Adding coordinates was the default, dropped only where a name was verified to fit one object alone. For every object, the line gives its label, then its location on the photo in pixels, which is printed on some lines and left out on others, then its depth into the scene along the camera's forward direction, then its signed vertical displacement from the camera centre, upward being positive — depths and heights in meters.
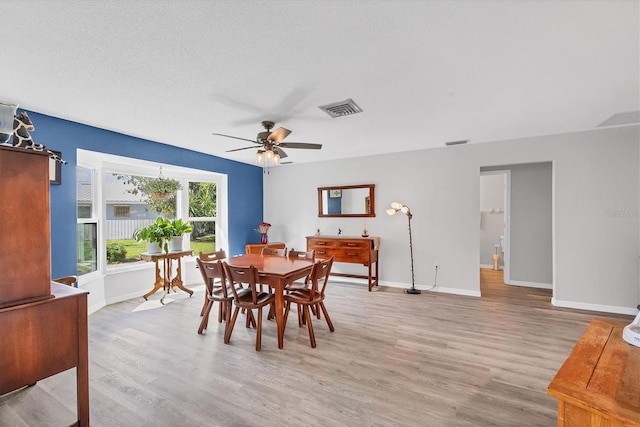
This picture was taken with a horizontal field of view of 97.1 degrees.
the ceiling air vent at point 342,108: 2.78 +1.07
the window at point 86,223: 3.75 -0.15
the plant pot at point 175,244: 4.31 -0.48
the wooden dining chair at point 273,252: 4.06 -0.59
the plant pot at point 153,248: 4.06 -0.51
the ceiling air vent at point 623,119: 3.13 +1.07
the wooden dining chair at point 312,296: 2.81 -0.91
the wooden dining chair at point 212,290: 2.88 -0.83
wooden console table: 4.77 -0.66
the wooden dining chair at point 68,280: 2.10 -0.51
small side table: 4.04 -0.96
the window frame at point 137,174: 3.96 +0.54
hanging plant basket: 4.52 +0.27
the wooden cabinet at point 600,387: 1.01 -0.70
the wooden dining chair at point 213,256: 3.52 -0.59
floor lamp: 4.76 +0.01
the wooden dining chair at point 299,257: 3.31 -0.60
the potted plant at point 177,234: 4.29 -0.33
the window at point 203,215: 5.38 -0.05
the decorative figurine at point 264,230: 5.87 -0.37
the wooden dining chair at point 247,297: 2.69 -0.87
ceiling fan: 3.00 +0.75
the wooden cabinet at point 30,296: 1.35 -0.42
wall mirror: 5.33 +0.22
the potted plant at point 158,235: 4.05 -0.33
